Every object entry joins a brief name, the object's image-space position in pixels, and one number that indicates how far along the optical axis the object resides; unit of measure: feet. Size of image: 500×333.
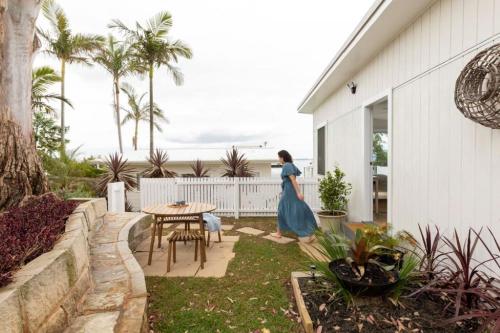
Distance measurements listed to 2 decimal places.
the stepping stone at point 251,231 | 19.57
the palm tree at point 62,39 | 41.34
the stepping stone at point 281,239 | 17.10
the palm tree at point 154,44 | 37.37
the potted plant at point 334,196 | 18.79
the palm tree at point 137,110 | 66.08
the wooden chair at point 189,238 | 12.85
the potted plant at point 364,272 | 7.94
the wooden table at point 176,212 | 12.94
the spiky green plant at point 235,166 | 28.65
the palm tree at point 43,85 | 30.89
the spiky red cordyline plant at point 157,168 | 29.25
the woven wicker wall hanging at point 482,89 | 6.78
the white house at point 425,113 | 8.09
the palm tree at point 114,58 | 48.84
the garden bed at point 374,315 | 7.10
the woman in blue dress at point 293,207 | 16.96
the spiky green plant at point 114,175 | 27.22
